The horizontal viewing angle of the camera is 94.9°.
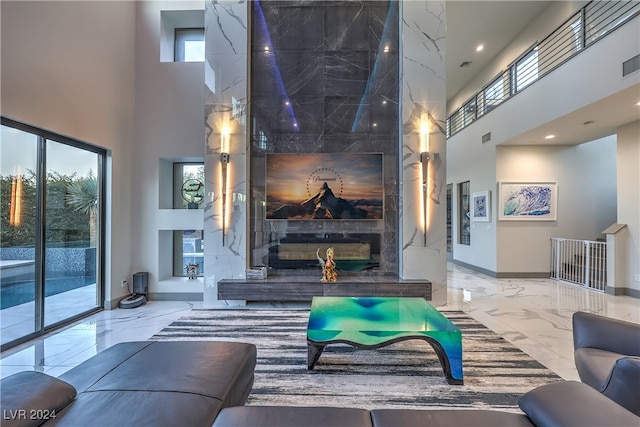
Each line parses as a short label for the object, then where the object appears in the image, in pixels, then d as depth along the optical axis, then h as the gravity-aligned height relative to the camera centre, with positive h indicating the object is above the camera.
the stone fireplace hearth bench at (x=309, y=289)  4.16 -1.01
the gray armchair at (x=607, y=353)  1.28 -0.79
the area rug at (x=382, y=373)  2.08 -1.29
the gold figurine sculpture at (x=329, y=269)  4.26 -0.75
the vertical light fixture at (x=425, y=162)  4.38 +0.83
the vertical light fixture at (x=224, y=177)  4.38 +0.62
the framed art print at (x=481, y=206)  6.88 +0.27
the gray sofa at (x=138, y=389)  1.20 -0.83
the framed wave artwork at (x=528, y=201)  6.46 +0.36
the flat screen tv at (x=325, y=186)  4.58 +0.50
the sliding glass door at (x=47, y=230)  3.03 -0.13
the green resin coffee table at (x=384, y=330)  2.28 -0.90
